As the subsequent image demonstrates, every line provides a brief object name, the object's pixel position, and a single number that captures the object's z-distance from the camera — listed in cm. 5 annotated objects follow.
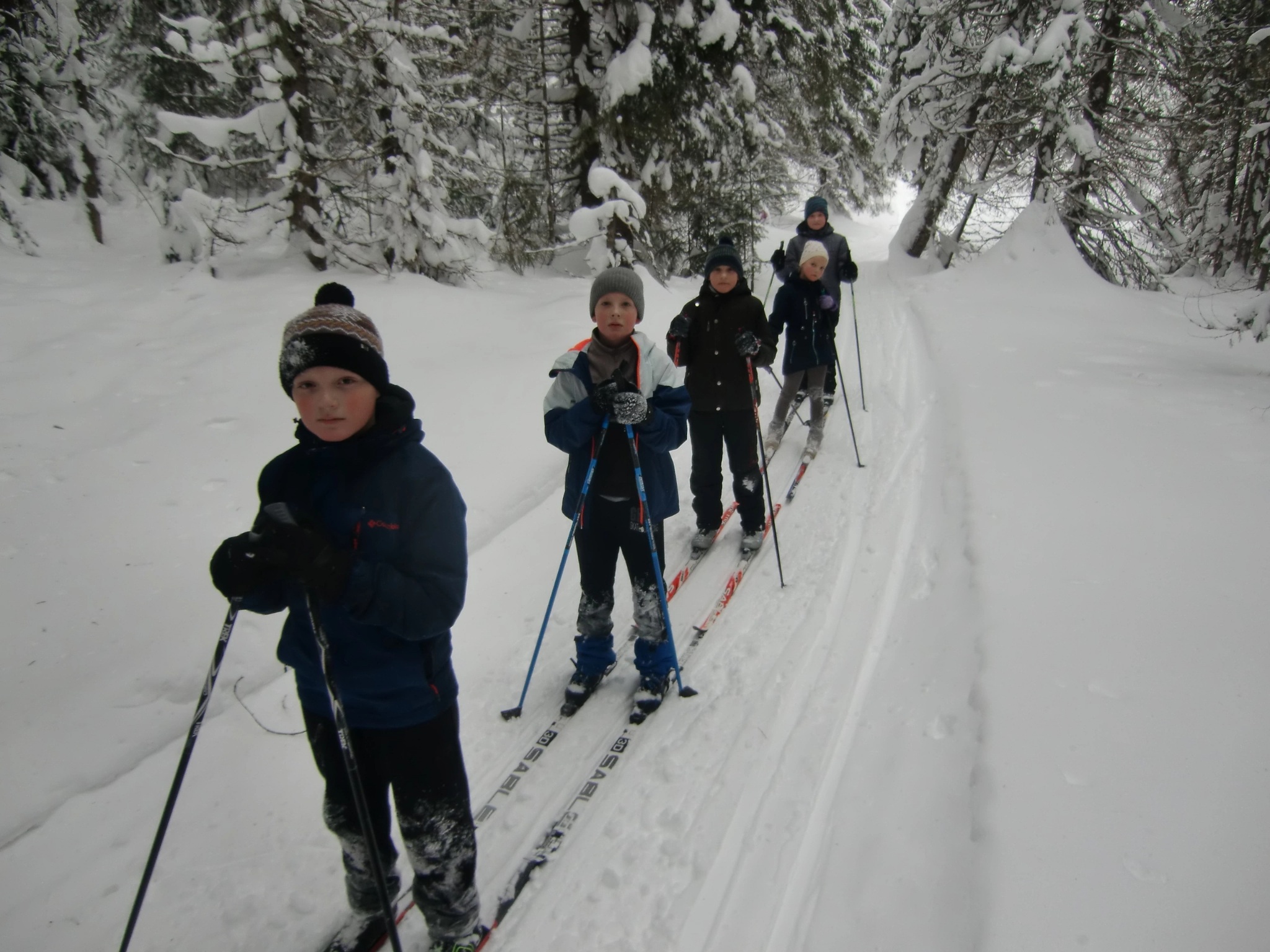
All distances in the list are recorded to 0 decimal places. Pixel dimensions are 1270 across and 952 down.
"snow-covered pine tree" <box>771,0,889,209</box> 1005
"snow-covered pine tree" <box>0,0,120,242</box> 748
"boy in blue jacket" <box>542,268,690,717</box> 291
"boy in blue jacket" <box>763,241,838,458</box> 606
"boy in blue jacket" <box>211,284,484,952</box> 167
